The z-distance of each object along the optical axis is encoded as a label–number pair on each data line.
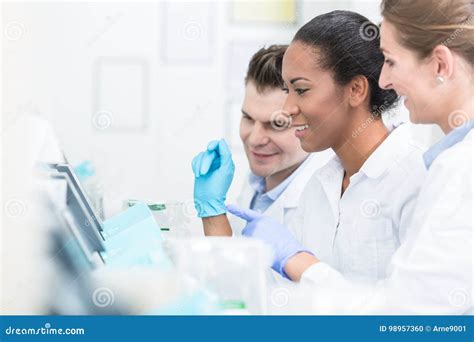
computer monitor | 1.82
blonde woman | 1.76
